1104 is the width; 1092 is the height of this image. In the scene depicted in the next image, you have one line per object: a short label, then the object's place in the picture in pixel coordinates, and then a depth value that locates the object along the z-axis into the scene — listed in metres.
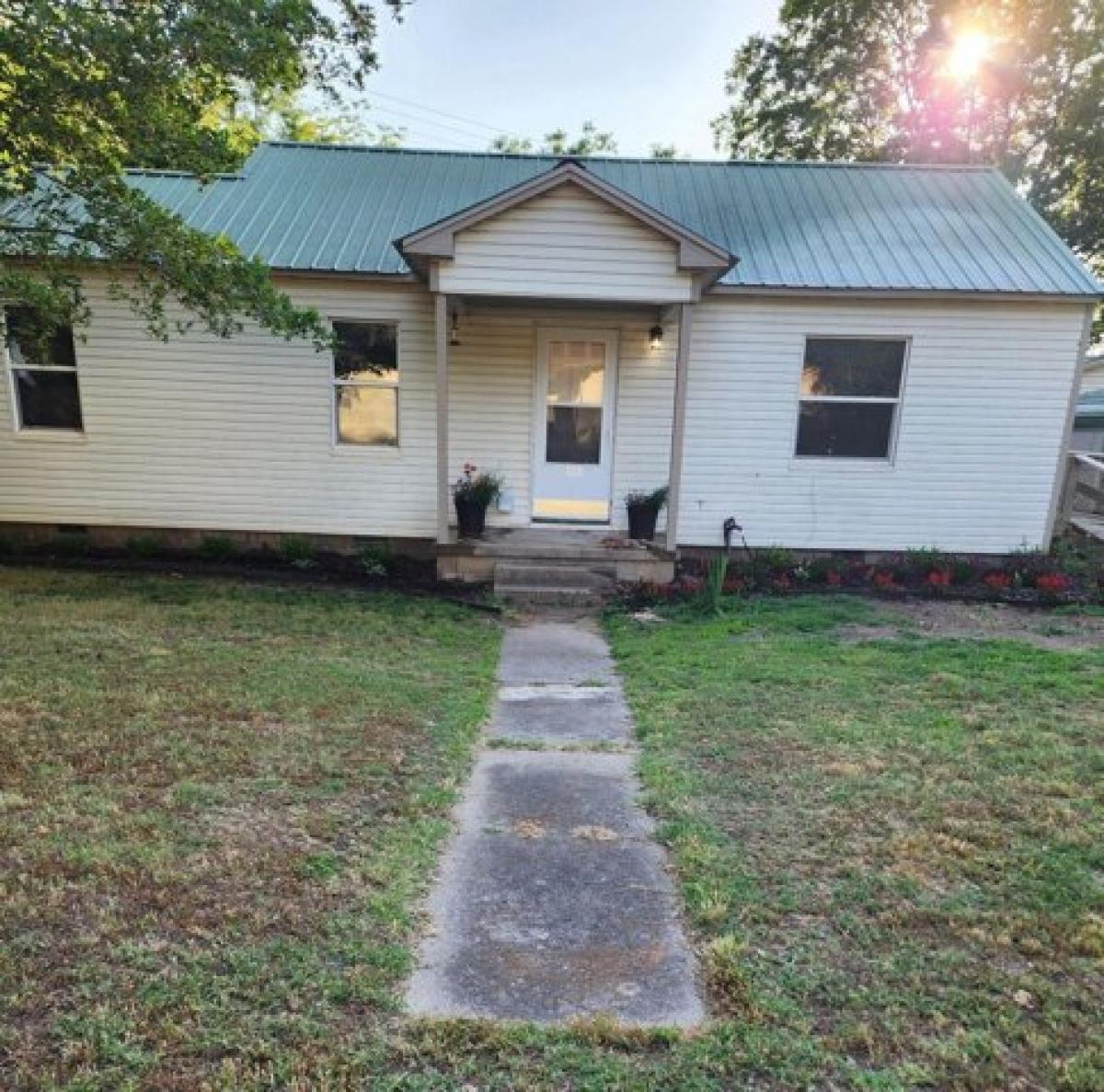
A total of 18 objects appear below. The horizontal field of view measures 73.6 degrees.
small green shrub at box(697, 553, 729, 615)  7.33
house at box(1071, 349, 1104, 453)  15.36
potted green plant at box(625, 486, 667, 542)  8.43
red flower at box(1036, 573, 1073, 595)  7.93
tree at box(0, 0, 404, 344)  4.50
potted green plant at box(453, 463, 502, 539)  8.30
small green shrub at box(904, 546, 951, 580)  8.54
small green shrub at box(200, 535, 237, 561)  8.62
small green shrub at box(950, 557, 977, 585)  8.42
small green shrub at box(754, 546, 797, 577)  8.51
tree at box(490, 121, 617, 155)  24.69
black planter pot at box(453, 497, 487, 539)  8.30
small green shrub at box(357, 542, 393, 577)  8.39
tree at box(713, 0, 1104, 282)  16.53
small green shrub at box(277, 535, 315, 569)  8.49
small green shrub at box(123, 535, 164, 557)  8.60
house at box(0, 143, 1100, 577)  8.28
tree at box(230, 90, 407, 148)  22.69
